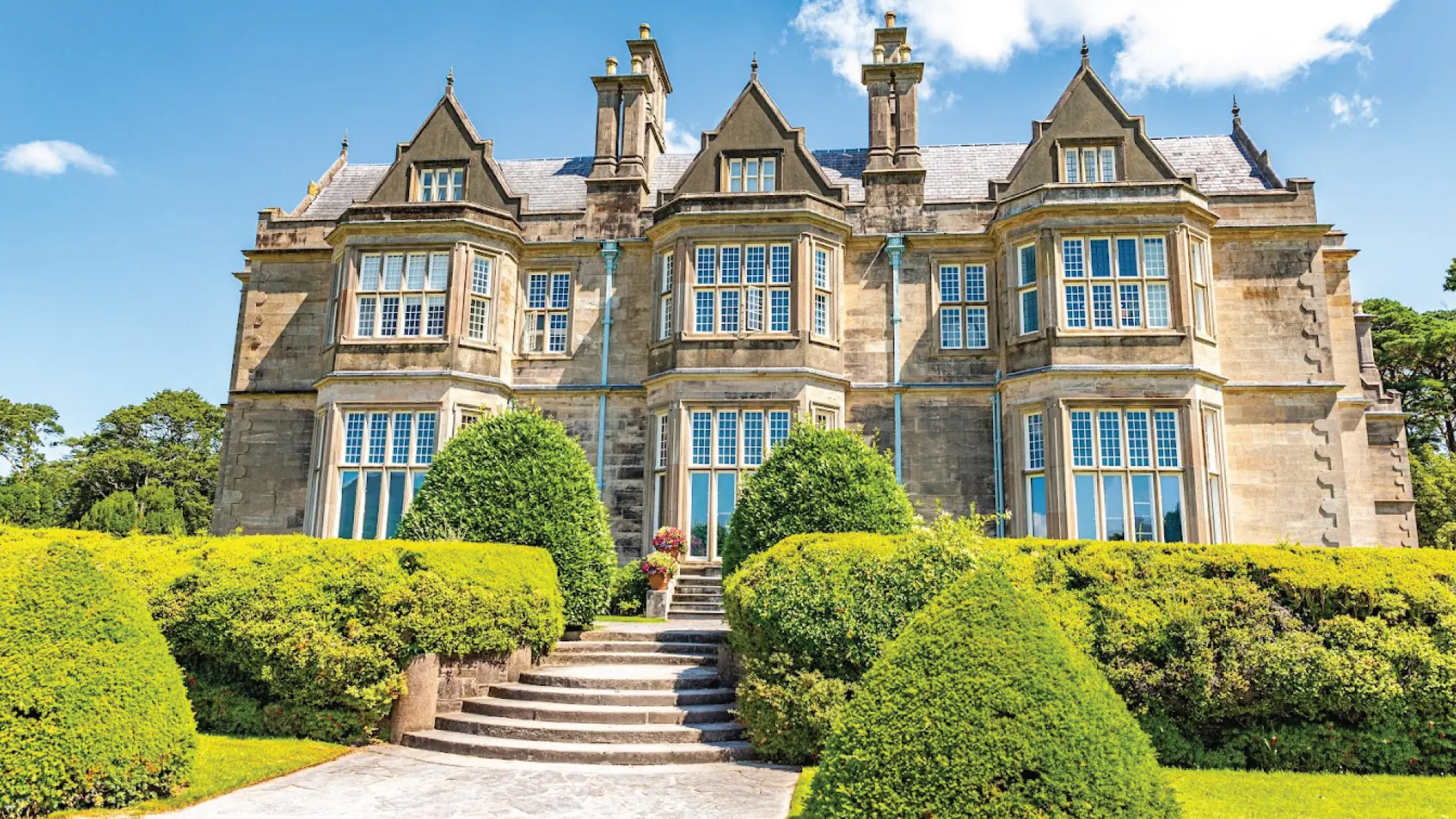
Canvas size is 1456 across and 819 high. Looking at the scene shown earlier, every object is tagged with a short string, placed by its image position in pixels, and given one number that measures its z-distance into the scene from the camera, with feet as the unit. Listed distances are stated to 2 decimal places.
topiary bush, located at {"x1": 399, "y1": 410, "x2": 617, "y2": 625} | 45.24
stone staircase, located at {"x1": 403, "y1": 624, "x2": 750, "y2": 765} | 32.71
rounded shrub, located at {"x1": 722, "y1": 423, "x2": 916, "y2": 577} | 42.60
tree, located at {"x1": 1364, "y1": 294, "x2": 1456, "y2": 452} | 133.90
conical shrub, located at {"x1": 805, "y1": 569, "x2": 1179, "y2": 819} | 15.80
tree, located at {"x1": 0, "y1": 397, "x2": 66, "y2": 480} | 178.50
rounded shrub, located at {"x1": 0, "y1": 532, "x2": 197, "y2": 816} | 25.09
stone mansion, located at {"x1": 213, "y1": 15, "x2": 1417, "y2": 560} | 65.36
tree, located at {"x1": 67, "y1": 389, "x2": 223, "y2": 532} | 168.25
